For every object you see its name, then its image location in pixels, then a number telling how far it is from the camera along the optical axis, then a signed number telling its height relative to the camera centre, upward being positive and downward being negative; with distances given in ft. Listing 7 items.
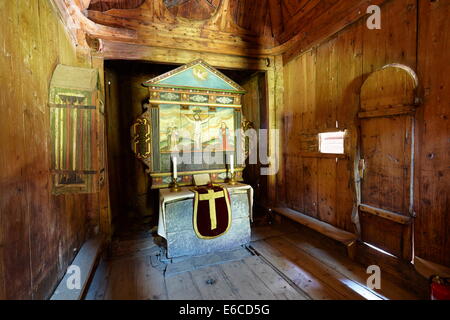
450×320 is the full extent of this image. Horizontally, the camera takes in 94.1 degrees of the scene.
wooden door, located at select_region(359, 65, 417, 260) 7.38 -0.32
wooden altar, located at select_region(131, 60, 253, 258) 10.11 +0.41
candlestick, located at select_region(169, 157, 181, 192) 11.05 -1.45
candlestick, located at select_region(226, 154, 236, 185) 12.23 -1.22
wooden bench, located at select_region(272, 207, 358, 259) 9.25 -3.92
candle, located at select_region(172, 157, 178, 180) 11.21 -0.72
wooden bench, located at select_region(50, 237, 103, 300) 6.20 -4.14
